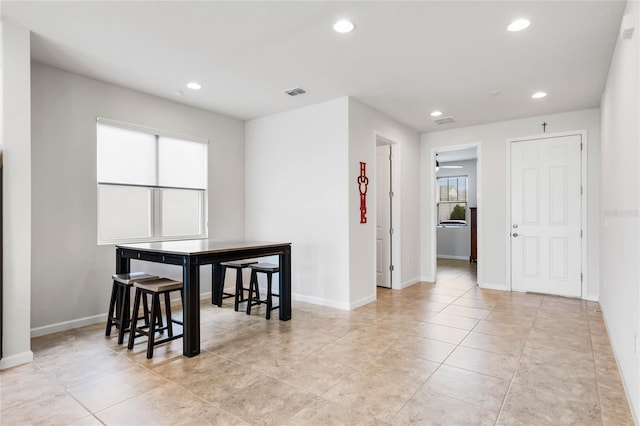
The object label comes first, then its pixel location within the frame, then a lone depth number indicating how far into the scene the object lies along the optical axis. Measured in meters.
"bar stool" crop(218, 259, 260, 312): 4.30
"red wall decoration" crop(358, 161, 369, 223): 4.62
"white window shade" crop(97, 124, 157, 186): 4.01
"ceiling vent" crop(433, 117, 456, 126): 5.35
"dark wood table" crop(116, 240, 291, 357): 2.92
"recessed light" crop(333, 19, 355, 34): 2.71
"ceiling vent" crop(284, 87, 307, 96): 4.16
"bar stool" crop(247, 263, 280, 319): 4.02
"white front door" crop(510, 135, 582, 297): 5.00
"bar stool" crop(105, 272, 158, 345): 3.21
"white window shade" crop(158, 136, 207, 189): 4.61
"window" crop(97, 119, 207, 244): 4.04
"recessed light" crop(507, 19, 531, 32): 2.68
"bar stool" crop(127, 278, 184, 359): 2.88
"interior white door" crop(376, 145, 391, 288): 5.71
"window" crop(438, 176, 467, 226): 9.61
